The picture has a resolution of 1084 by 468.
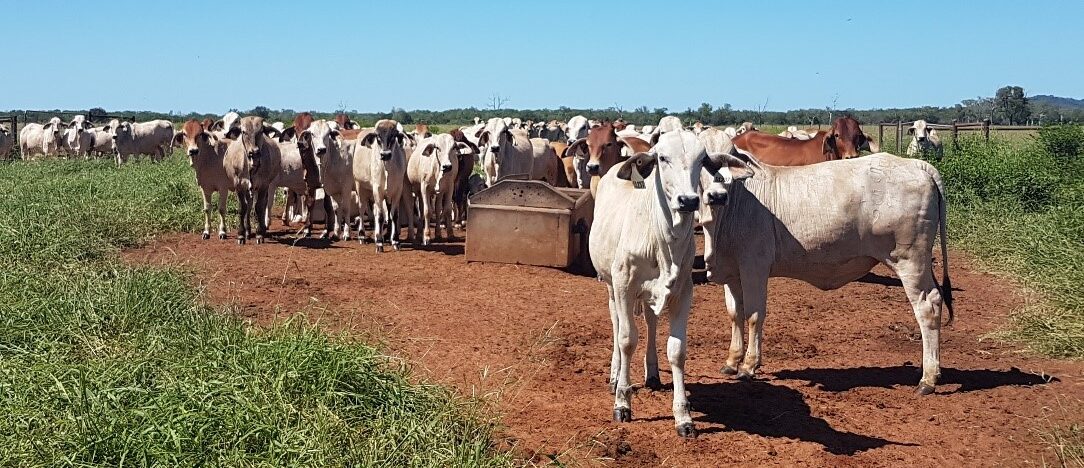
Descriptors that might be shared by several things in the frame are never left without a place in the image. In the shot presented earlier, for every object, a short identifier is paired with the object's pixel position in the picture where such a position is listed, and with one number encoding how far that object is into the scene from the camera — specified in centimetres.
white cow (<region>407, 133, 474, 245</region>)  1529
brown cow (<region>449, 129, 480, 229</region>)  1706
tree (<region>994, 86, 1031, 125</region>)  5416
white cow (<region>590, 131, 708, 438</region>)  615
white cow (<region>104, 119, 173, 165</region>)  3725
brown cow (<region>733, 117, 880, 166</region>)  1416
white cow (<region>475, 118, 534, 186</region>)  1697
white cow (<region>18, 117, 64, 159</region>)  3759
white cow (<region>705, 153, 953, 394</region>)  777
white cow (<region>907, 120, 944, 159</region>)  2430
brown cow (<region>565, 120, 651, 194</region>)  1244
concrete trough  1280
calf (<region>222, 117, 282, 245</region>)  1502
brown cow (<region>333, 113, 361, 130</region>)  2303
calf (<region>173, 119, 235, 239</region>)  1505
